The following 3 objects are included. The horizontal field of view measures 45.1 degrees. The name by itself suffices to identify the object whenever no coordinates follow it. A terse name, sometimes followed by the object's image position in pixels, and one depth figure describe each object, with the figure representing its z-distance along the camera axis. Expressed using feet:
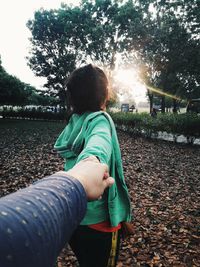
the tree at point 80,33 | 92.99
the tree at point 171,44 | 69.92
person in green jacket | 5.25
